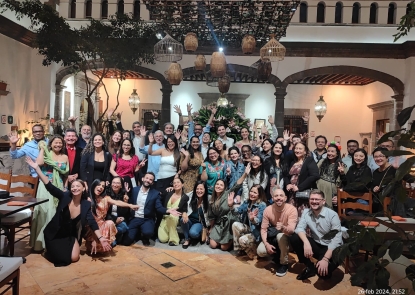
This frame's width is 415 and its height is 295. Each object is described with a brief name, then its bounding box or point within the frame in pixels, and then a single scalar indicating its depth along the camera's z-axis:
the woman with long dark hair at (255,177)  4.49
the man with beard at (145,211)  4.57
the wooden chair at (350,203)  4.22
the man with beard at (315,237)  3.46
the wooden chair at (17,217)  3.60
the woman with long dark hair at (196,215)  4.61
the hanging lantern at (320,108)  11.67
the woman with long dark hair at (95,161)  4.55
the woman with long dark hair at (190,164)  5.04
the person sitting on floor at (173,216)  4.64
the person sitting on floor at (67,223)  3.81
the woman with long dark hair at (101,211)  4.10
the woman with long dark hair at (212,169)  4.91
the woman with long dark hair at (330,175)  4.55
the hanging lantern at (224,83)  7.34
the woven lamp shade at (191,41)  6.28
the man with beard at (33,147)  4.73
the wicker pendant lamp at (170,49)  6.84
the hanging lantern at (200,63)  6.65
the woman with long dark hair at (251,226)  4.13
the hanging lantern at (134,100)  12.48
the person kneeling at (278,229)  3.76
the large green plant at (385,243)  1.22
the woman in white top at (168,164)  5.11
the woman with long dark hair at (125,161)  4.97
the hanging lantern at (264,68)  6.82
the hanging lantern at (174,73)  6.23
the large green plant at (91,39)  7.45
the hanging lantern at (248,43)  6.39
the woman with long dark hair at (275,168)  4.61
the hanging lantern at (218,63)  6.13
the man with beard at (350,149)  5.42
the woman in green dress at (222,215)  4.44
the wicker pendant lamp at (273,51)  6.39
